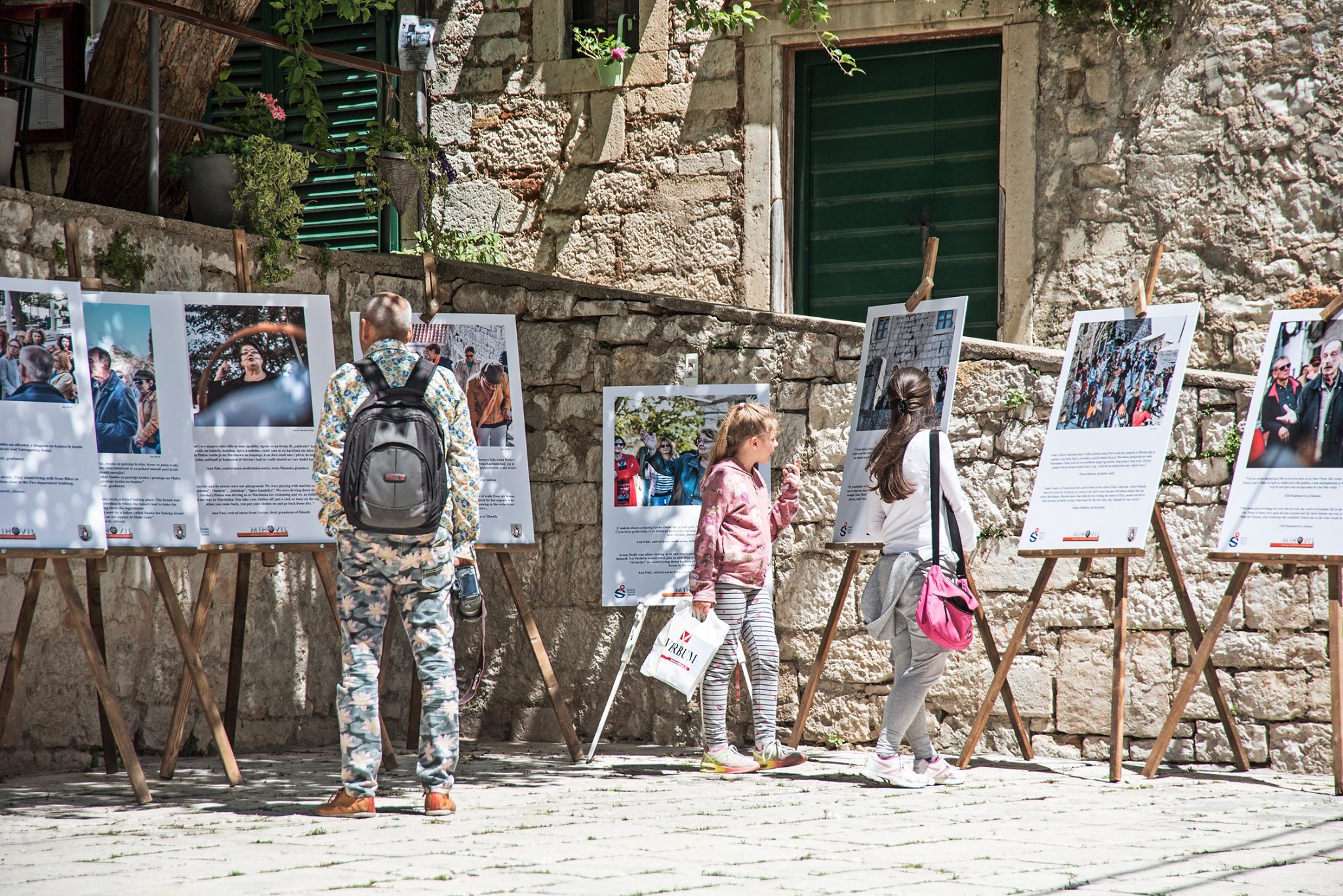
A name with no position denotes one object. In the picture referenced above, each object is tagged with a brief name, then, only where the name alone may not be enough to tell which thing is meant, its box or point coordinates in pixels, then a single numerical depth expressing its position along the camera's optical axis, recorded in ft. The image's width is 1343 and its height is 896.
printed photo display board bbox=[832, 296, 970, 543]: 38.68
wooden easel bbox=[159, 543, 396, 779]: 36.17
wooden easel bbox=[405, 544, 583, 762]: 40.40
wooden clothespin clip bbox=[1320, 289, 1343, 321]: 35.47
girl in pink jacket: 38.32
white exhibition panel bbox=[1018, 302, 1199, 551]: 36.40
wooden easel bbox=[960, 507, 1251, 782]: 35.96
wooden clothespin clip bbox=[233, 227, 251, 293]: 39.14
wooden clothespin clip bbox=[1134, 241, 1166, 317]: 37.58
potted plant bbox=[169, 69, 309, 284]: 43.14
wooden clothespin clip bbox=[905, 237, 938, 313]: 39.50
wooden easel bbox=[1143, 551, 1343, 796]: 33.53
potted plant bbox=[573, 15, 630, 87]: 56.18
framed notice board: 53.01
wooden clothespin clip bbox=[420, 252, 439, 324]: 41.04
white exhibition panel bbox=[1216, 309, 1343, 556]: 34.71
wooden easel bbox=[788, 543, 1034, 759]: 38.81
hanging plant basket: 48.03
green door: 52.49
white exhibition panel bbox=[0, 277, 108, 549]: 32.53
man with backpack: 29.60
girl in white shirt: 34.65
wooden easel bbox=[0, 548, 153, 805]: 32.01
